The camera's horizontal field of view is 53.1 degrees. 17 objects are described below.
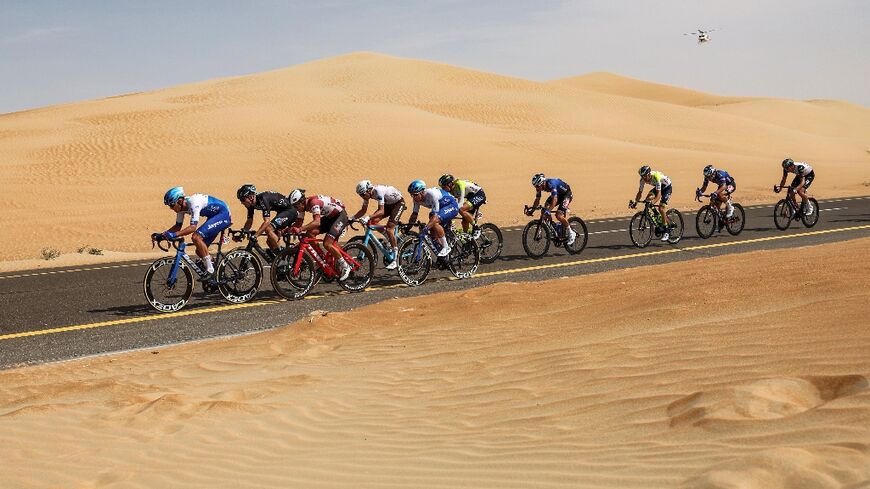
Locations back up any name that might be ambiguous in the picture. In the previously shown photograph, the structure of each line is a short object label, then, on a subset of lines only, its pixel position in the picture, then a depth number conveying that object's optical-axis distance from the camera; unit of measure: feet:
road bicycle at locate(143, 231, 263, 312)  41.63
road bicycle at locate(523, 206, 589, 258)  58.59
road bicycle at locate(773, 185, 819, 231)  72.59
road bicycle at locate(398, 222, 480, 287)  47.26
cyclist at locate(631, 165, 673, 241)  59.93
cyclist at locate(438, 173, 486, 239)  50.72
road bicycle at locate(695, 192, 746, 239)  67.92
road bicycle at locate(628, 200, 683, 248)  62.80
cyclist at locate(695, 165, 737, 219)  66.39
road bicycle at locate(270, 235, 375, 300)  43.86
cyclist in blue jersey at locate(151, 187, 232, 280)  40.60
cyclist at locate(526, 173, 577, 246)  56.80
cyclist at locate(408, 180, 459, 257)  46.32
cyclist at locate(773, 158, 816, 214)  69.21
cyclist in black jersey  44.45
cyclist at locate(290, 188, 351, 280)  43.45
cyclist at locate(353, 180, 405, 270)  47.57
